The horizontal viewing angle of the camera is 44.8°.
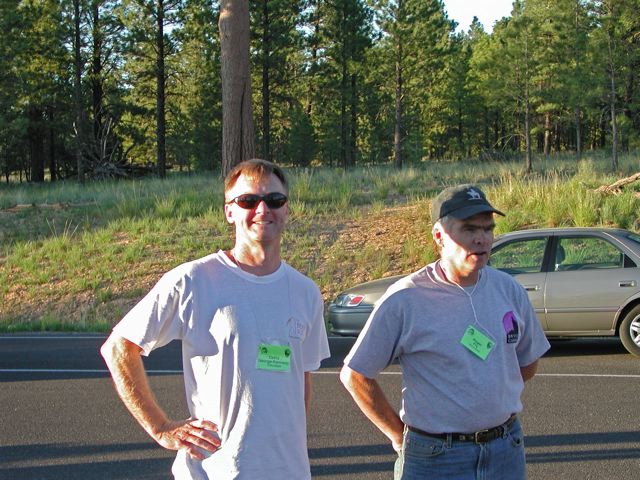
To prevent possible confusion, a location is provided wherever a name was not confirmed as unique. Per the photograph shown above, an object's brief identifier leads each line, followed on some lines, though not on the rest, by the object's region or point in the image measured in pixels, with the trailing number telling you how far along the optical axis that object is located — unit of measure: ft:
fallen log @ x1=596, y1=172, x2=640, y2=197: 54.54
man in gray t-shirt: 9.85
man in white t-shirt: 8.97
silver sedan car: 29.84
